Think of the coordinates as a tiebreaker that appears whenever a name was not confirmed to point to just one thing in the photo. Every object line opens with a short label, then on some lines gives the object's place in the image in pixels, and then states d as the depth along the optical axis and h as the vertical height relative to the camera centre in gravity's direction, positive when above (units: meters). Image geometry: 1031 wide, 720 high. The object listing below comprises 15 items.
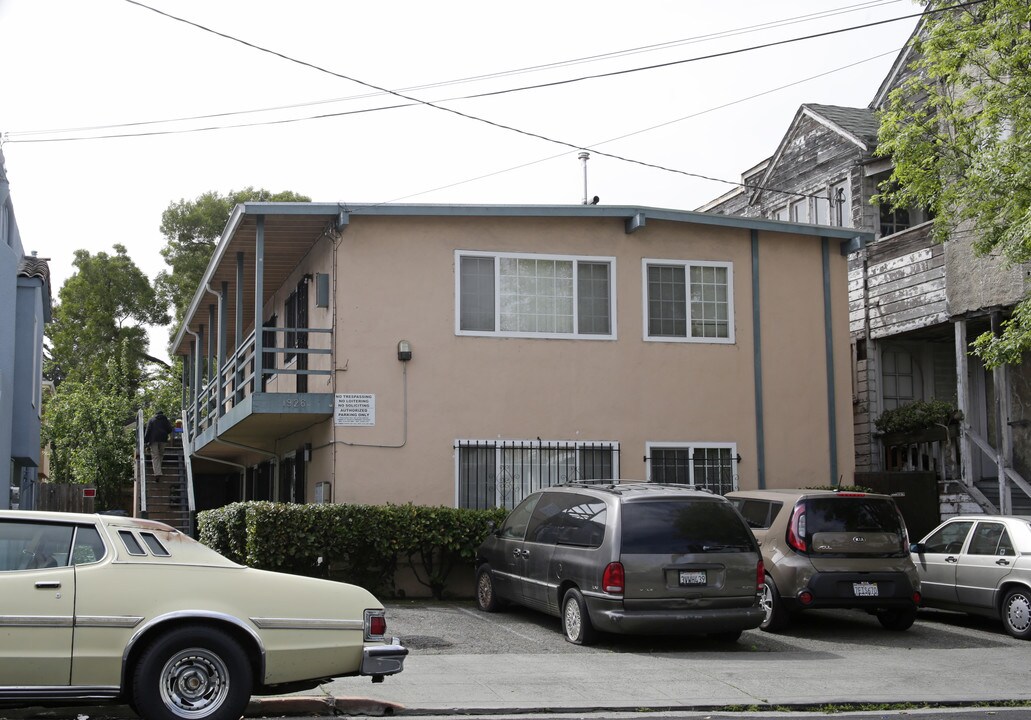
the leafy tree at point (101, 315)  43.12 +6.21
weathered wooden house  20.33 +2.96
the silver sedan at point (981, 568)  12.52 -1.04
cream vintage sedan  7.05 -0.92
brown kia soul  12.23 -0.86
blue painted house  20.59 +2.43
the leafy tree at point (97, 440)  32.81 +1.16
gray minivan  11.08 -0.87
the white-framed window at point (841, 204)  23.94 +5.71
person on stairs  25.36 +0.95
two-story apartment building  16.19 +1.90
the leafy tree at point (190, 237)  43.66 +9.31
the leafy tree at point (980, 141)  13.91 +4.40
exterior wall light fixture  16.16 +1.78
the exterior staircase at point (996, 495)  20.14 -0.35
